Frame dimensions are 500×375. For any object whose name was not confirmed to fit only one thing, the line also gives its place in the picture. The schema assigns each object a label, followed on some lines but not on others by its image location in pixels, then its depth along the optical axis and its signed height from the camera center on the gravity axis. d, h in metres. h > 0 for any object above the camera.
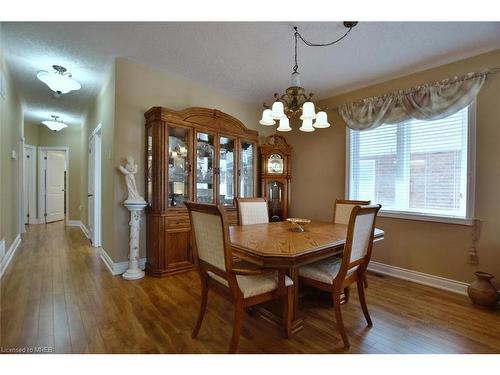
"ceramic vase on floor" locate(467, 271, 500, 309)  2.11 -0.95
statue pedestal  2.69 -0.65
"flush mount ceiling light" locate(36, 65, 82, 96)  2.61 +1.15
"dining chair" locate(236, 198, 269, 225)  2.54 -0.29
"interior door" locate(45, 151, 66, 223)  6.19 -0.04
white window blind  2.51 +0.22
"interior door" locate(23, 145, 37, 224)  5.82 -0.08
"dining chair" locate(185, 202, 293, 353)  1.41 -0.59
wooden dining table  1.40 -0.40
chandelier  1.96 +0.62
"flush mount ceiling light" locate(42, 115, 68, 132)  4.75 +1.17
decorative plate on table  2.15 -0.39
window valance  2.40 +0.95
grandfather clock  3.89 +0.16
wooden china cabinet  2.77 +0.16
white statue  2.72 +0.06
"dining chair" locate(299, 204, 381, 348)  1.58 -0.62
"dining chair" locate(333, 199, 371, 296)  2.64 -0.28
